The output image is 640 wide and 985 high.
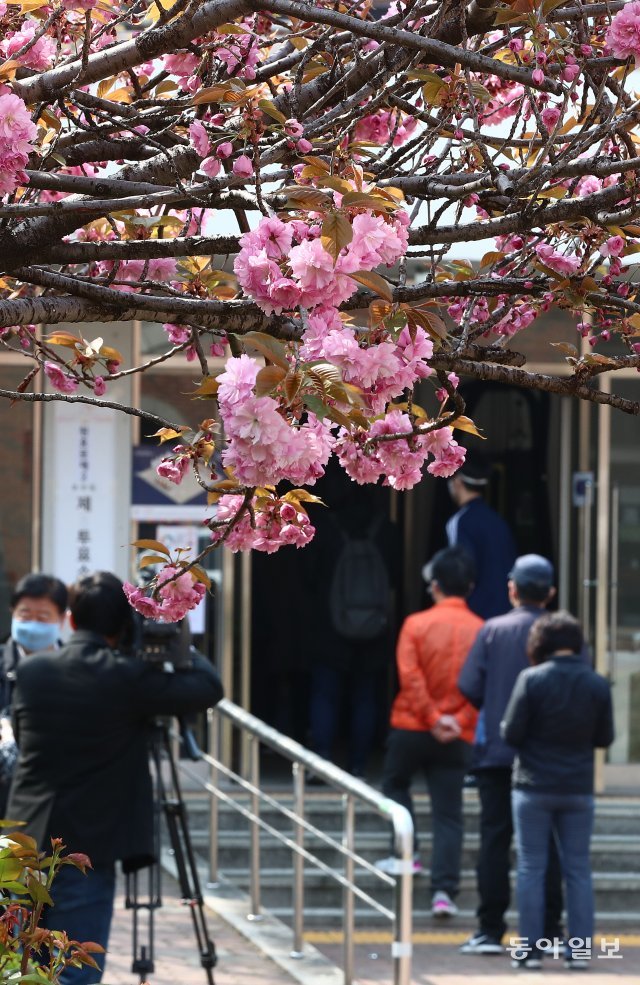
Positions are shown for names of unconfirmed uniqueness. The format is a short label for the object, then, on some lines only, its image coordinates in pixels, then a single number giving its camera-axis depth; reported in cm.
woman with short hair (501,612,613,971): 1462
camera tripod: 1265
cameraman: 1091
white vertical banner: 1964
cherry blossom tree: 536
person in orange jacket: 1653
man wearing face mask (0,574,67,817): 1352
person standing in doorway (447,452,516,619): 1925
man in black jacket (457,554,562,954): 1555
